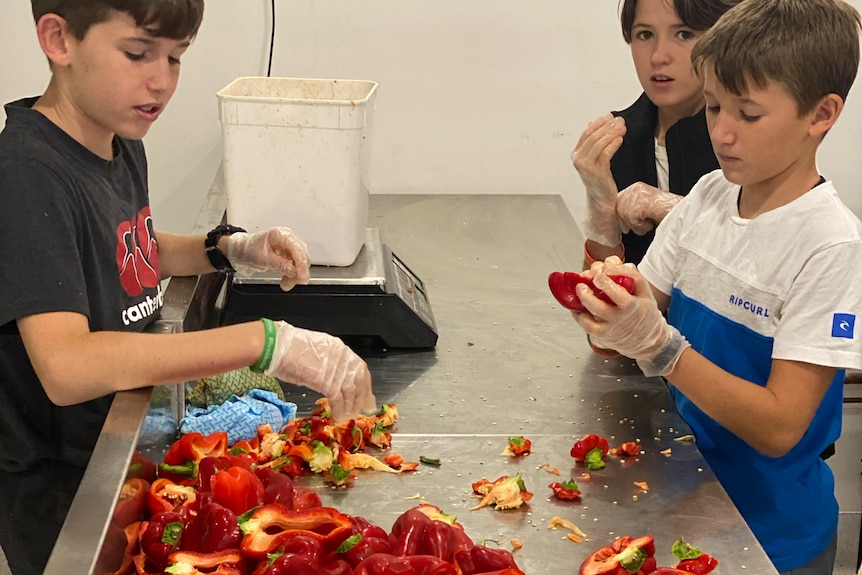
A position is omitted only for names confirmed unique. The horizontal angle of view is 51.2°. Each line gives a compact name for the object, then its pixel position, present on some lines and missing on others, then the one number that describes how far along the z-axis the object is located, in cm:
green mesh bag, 143
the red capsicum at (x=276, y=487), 110
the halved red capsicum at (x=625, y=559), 105
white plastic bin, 163
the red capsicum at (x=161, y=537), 102
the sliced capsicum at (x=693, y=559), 106
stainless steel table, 112
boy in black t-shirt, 108
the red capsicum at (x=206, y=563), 97
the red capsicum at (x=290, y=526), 101
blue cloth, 134
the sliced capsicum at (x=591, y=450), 131
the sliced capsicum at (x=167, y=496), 111
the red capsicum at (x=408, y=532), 103
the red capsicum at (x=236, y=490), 107
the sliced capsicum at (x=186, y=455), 121
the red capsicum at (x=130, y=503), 99
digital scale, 163
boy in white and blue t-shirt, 123
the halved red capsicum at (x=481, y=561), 100
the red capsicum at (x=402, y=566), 96
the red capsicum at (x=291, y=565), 95
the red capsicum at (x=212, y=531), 101
